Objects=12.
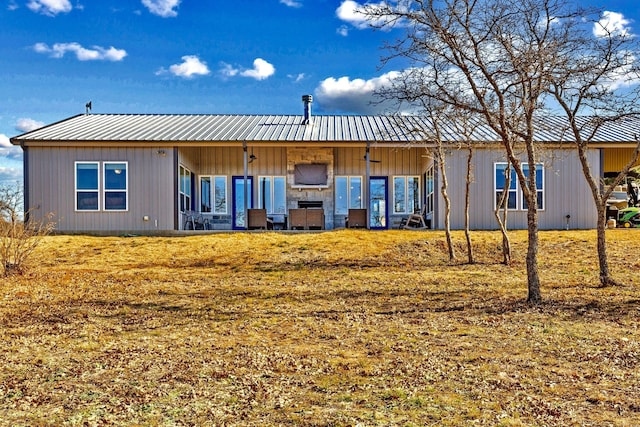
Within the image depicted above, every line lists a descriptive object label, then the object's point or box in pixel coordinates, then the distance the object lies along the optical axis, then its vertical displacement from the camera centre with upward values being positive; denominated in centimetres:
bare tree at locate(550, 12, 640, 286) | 809 +201
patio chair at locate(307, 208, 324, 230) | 1593 -23
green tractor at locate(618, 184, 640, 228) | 1736 -28
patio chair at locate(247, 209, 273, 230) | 1588 -21
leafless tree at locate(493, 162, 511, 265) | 1089 -63
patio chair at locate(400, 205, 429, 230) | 1701 -38
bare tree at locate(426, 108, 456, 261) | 1148 +10
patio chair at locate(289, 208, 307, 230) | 1595 -22
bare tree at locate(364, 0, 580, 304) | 696 +219
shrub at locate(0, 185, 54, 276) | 946 -38
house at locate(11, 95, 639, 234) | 1569 +113
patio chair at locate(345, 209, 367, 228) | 1608 -24
